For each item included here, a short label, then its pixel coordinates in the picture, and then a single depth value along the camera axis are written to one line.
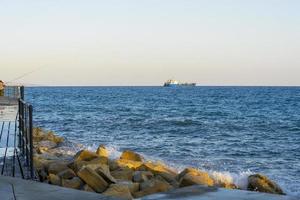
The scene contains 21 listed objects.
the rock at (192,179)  9.45
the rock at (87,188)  8.56
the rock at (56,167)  10.16
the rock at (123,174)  10.17
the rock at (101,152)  13.40
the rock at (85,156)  11.40
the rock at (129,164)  11.48
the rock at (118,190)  7.93
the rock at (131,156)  13.50
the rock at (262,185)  11.26
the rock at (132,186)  8.76
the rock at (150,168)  11.08
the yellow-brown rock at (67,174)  9.53
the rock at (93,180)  8.64
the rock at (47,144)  16.65
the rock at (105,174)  8.78
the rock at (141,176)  9.75
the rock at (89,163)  9.55
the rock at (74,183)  8.73
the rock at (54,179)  9.06
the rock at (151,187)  8.73
